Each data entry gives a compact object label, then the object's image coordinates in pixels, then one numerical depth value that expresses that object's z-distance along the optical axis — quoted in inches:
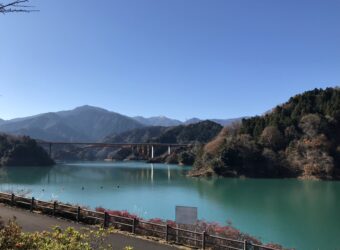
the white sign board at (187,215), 499.2
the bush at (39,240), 233.6
